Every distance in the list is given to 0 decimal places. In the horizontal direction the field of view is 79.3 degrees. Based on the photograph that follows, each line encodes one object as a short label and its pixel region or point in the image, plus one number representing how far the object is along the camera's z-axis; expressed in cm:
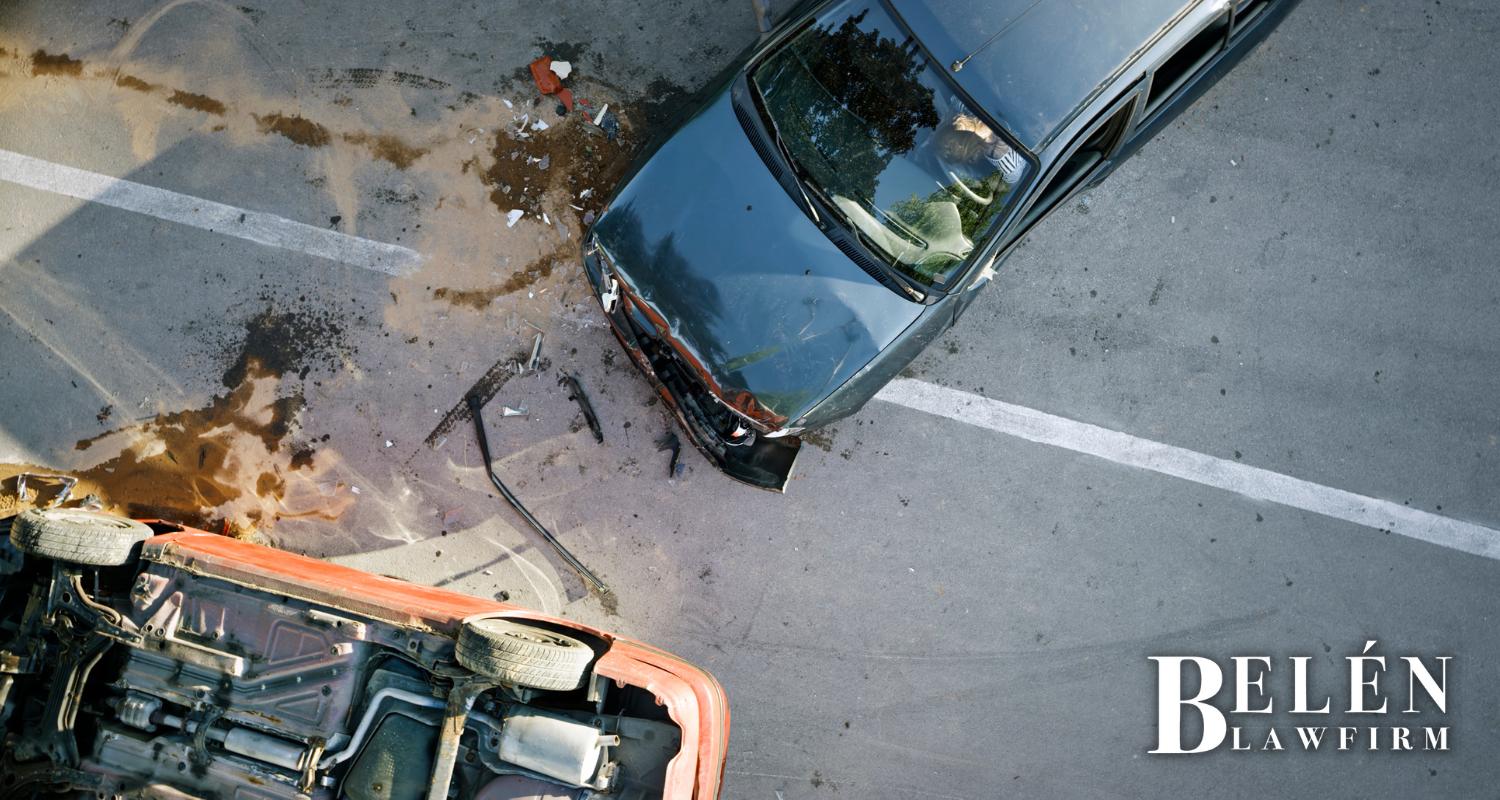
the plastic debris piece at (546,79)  488
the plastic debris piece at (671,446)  484
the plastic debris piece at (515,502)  483
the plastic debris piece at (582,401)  484
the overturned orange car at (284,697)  379
